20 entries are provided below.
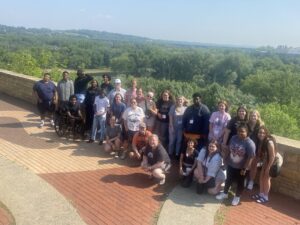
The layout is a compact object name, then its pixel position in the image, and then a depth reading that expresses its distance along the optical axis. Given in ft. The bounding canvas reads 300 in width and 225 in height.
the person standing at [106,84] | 19.24
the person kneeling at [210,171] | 13.99
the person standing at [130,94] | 18.26
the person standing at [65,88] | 21.04
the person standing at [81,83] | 20.67
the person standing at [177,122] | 16.35
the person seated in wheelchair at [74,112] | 19.45
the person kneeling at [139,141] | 15.97
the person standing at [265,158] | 13.39
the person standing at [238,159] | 13.40
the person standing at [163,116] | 16.93
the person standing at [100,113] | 18.52
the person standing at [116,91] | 18.70
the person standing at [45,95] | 21.26
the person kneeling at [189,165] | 14.63
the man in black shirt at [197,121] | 15.57
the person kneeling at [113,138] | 17.64
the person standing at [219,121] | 15.03
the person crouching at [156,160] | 14.78
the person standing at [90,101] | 19.41
